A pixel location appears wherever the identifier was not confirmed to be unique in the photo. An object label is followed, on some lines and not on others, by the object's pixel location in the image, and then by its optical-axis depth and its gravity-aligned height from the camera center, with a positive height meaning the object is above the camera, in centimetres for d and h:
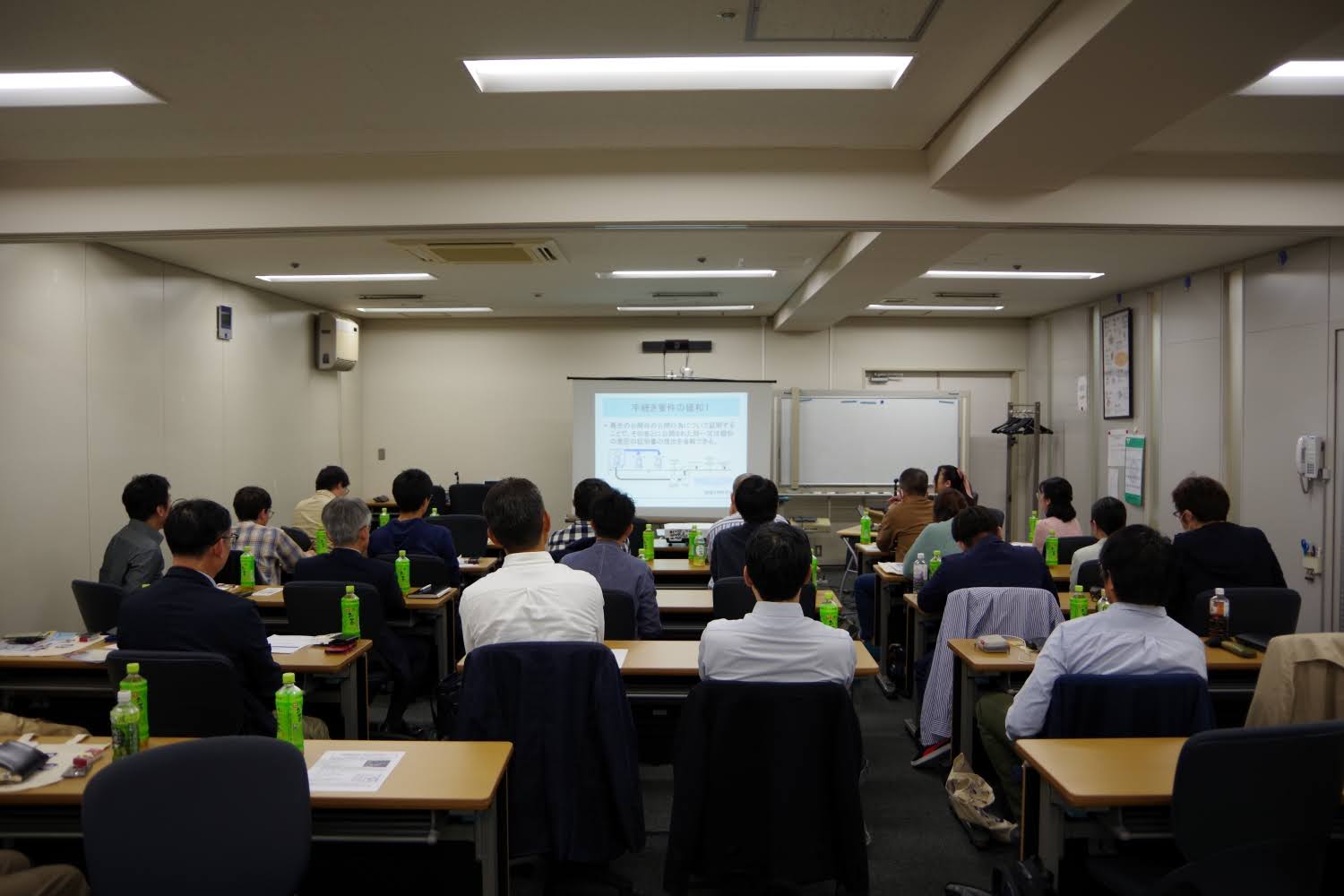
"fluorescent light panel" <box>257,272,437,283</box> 727 +142
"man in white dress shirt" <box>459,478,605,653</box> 258 -51
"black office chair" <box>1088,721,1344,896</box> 176 -80
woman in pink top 530 -47
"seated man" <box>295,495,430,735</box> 387 -60
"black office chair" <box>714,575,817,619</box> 366 -71
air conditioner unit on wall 887 +104
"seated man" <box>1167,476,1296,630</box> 358 -49
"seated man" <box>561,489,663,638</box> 353 -53
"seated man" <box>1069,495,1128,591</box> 424 -43
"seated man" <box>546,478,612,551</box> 472 -49
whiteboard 945 +5
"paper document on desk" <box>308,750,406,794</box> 200 -84
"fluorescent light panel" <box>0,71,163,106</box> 323 +140
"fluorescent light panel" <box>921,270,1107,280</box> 695 +138
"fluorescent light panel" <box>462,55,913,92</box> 313 +141
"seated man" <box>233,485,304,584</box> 468 -58
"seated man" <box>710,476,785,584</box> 396 -40
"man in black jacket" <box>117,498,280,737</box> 259 -57
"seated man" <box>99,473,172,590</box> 404 -49
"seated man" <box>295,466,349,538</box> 590 -46
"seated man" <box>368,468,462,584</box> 468 -53
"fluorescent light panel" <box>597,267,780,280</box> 698 +140
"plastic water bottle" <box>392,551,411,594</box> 433 -70
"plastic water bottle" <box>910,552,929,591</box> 449 -73
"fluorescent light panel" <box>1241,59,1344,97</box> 312 +138
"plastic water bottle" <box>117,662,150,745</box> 215 -66
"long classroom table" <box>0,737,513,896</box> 195 -92
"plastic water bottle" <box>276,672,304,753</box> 225 -75
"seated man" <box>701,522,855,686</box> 229 -56
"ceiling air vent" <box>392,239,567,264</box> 568 +132
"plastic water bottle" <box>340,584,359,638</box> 351 -73
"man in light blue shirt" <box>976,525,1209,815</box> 239 -59
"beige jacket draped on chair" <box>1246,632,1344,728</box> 229 -67
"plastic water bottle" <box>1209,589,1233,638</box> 324 -69
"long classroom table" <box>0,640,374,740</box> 309 -92
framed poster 775 +68
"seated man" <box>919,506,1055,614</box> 371 -57
